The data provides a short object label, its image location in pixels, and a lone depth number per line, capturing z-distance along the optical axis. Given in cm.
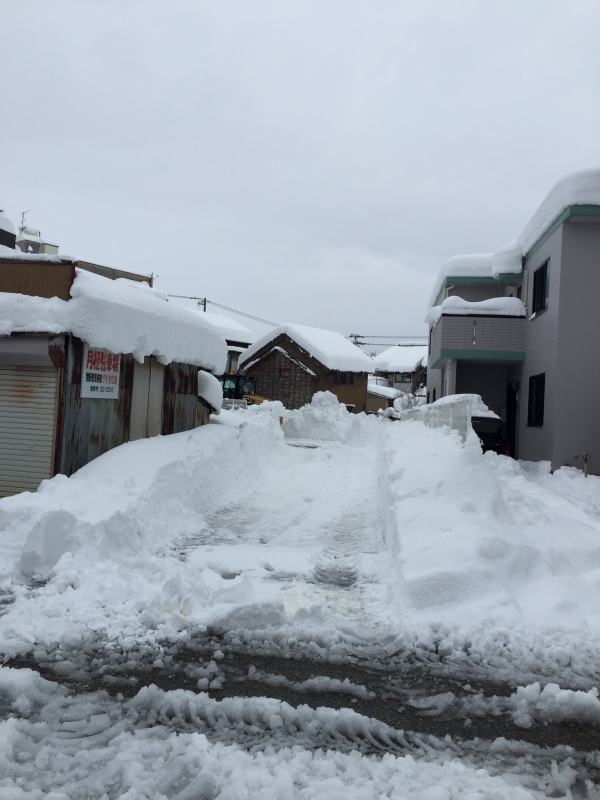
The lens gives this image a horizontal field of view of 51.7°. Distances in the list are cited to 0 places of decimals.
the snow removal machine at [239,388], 3264
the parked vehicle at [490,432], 1518
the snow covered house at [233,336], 4362
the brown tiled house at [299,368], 3681
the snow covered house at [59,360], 885
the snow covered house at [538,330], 1309
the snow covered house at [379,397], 5103
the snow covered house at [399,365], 6225
